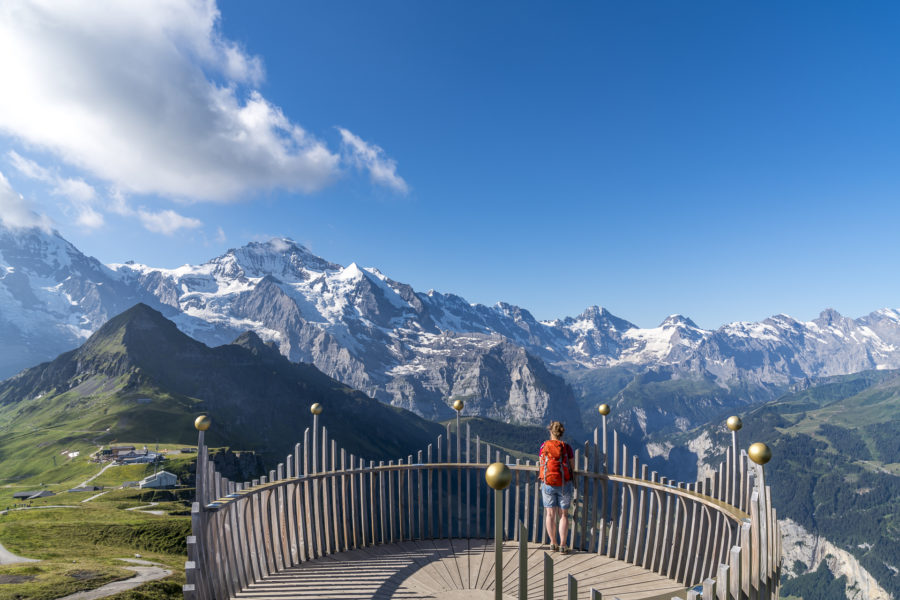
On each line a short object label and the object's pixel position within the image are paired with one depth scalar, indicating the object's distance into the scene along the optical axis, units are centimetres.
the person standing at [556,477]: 954
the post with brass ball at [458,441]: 1078
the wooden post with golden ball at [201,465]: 633
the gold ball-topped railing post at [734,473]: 775
